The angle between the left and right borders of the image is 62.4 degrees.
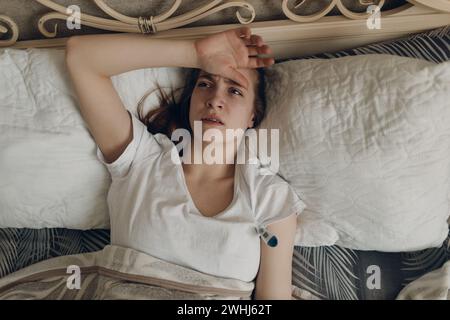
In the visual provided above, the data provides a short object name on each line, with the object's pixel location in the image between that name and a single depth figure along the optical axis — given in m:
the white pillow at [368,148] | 0.83
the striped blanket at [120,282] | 0.83
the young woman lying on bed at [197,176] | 0.86
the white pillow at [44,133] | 0.94
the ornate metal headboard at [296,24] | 0.95
